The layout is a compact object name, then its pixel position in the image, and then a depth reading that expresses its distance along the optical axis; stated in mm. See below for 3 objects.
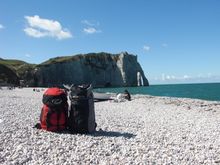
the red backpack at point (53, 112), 5766
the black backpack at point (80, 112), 5848
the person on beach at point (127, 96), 21597
